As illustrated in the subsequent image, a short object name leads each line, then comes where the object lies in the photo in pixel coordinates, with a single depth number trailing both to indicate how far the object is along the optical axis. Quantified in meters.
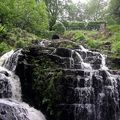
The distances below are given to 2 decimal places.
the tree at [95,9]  28.15
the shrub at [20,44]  12.03
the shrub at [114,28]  16.83
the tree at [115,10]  17.50
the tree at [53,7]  20.91
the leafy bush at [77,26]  21.41
